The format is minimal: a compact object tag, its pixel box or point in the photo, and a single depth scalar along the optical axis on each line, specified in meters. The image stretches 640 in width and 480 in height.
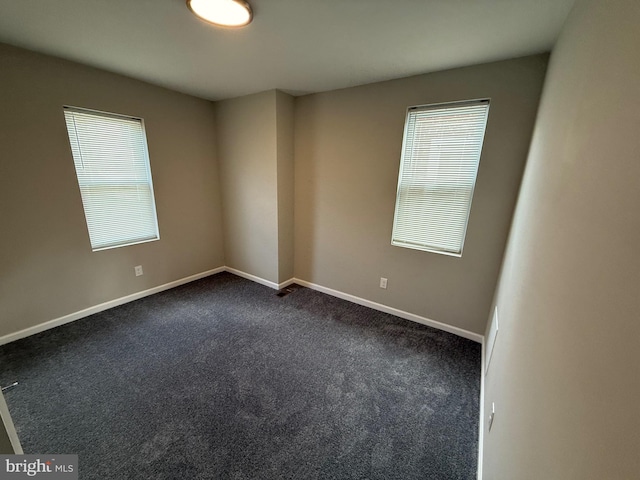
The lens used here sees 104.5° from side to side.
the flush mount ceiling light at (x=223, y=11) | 1.33
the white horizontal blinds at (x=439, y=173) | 2.11
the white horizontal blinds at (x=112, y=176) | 2.35
